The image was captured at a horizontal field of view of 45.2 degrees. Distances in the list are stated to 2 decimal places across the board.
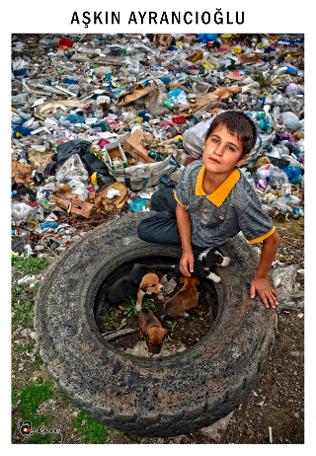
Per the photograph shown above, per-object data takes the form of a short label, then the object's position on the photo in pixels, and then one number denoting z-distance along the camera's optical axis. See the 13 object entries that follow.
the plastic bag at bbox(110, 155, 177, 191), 3.76
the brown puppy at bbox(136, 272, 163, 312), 2.63
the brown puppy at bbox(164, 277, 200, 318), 2.59
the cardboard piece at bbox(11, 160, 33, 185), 3.90
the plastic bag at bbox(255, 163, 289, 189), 3.83
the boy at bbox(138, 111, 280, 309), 2.02
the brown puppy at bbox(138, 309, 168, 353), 2.42
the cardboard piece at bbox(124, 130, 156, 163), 4.00
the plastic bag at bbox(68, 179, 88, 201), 3.69
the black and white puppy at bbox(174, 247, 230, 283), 2.50
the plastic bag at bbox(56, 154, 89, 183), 3.84
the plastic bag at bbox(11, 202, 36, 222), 3.59
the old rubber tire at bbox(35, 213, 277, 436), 1.93
